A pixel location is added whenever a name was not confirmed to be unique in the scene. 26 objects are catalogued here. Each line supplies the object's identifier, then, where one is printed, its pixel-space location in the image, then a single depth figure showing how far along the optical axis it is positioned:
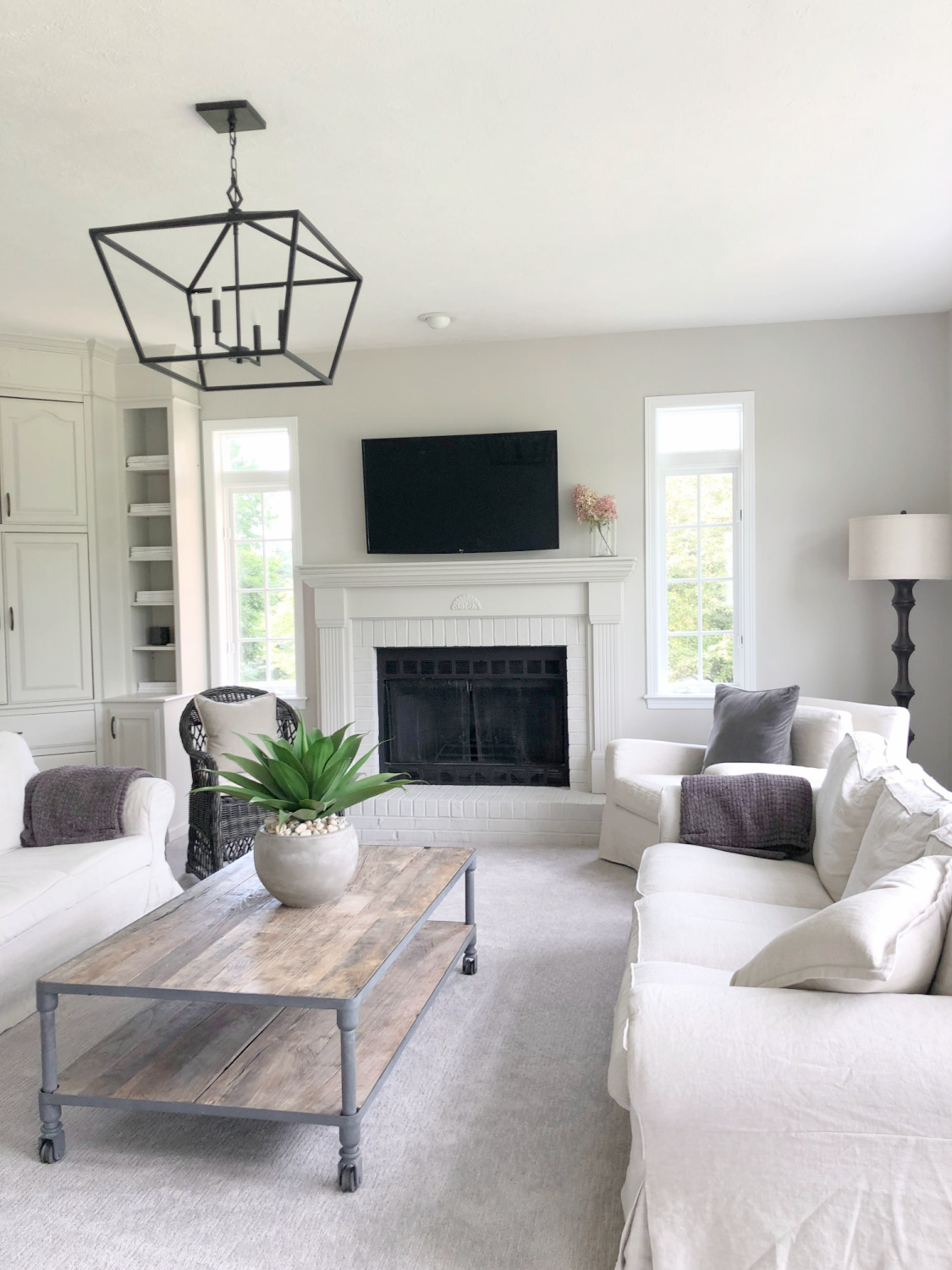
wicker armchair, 4.13
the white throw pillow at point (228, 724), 4.34
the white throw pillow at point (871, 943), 1.60
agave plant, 2.56
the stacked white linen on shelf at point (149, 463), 5.32
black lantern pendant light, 1.99
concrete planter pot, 2.49
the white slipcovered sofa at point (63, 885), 2.84
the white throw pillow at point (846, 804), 2.69
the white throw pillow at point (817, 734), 4.00
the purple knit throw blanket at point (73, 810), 3.49
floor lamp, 4.43
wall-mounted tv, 5.18
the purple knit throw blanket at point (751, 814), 3.14
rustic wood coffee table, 2.04
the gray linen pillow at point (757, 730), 4.01
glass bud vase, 5.12
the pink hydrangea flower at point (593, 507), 5.02
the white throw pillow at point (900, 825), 2.12
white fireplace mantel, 5.12
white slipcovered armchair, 4.02
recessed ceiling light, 4.74
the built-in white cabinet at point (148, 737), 5.11
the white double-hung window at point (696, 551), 5.11
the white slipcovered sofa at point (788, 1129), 1.49
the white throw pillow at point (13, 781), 3.43
